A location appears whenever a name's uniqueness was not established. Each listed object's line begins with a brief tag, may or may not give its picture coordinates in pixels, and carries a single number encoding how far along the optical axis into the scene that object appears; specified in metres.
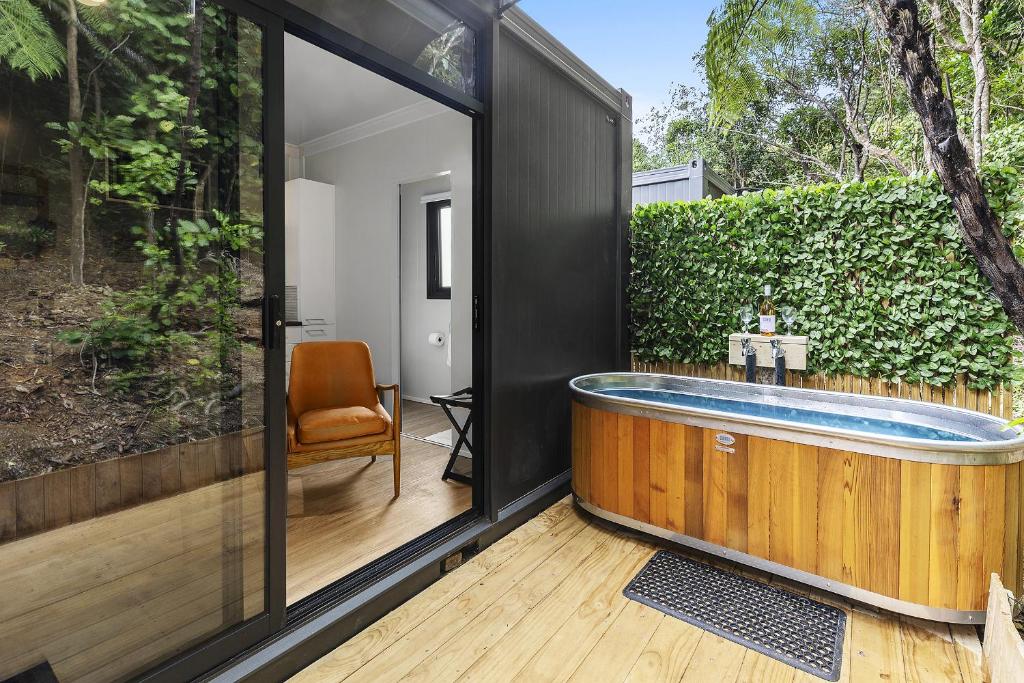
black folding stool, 3.28
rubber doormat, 1.80
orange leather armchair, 2.84
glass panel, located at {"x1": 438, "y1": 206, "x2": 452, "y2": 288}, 5.19
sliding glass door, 1.19
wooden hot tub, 1.85
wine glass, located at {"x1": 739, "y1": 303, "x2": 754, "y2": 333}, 3.35
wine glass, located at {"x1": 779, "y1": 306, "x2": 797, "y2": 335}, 3.20
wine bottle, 3.25
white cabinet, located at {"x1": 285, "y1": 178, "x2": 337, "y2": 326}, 4.95
